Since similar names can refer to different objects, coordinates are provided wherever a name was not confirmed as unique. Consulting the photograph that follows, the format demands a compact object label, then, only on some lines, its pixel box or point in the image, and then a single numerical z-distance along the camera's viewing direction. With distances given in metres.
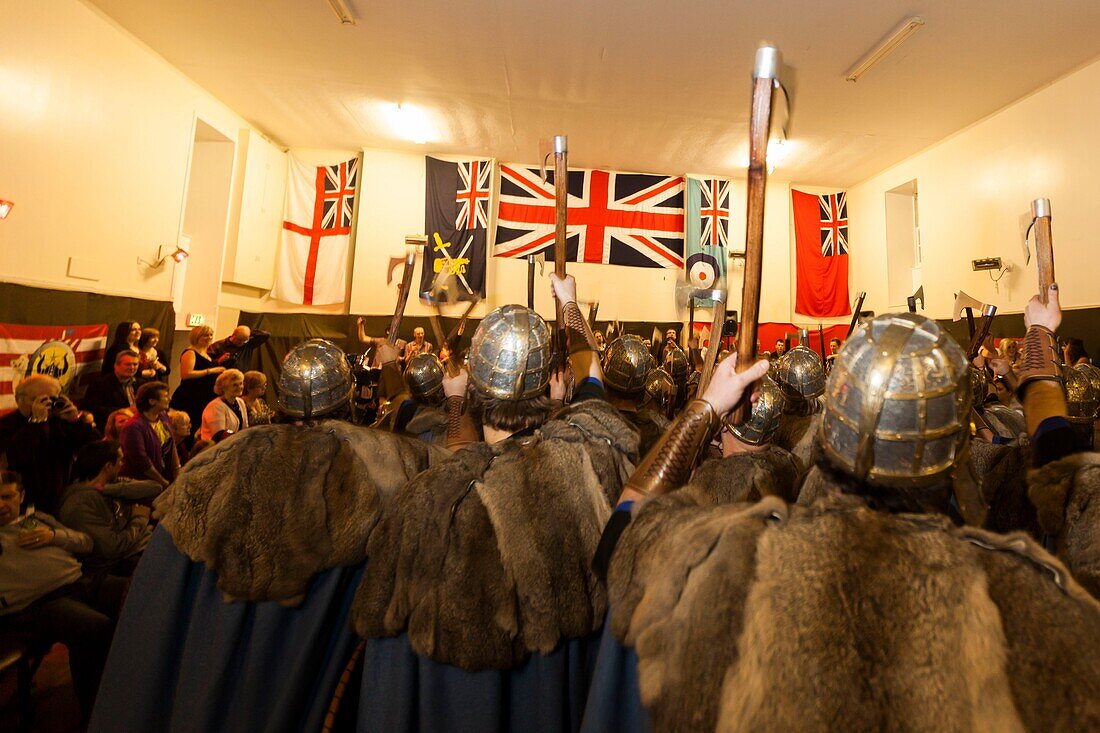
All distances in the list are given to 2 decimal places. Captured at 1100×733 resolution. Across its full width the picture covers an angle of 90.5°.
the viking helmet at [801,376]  4.04
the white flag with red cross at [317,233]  11.31
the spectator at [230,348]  8.01
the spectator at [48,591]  2.79
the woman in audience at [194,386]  7.21
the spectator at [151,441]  4.40
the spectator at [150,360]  7.16
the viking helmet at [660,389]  4.28
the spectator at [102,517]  3.27
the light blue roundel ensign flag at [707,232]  11.94
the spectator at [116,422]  5.00
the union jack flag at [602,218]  11.91
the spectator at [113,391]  6.31
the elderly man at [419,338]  9.62
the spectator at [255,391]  6.17
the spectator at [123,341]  6.94
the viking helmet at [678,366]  5.20
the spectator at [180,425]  6.02
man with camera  4.32
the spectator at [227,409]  5.41
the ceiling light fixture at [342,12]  7.08
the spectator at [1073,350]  6.45
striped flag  6.04
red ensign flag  12.55
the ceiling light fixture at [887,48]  7.16
